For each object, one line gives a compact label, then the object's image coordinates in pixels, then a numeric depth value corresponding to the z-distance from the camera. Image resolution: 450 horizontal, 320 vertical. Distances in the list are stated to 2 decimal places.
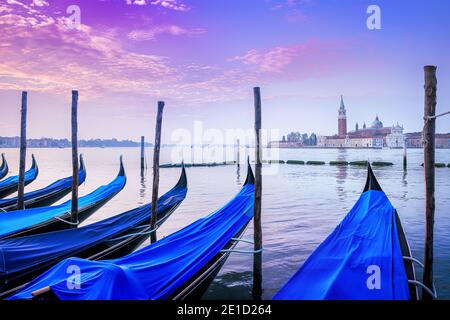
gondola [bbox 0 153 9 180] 21.05
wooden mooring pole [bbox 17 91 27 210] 9.89
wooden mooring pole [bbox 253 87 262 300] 5.95
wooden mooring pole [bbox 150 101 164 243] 7.79
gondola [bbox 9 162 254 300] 3.21
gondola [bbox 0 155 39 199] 14.64
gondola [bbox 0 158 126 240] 6.79
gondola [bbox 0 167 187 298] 4.52
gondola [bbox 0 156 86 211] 10.47
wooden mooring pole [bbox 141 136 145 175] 28.40
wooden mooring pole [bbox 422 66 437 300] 4.43
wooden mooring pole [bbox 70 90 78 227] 8.18
